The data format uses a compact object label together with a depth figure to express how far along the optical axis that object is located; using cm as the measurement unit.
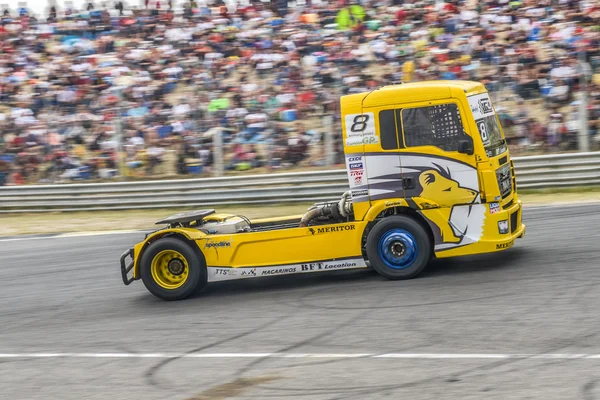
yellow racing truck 1752
